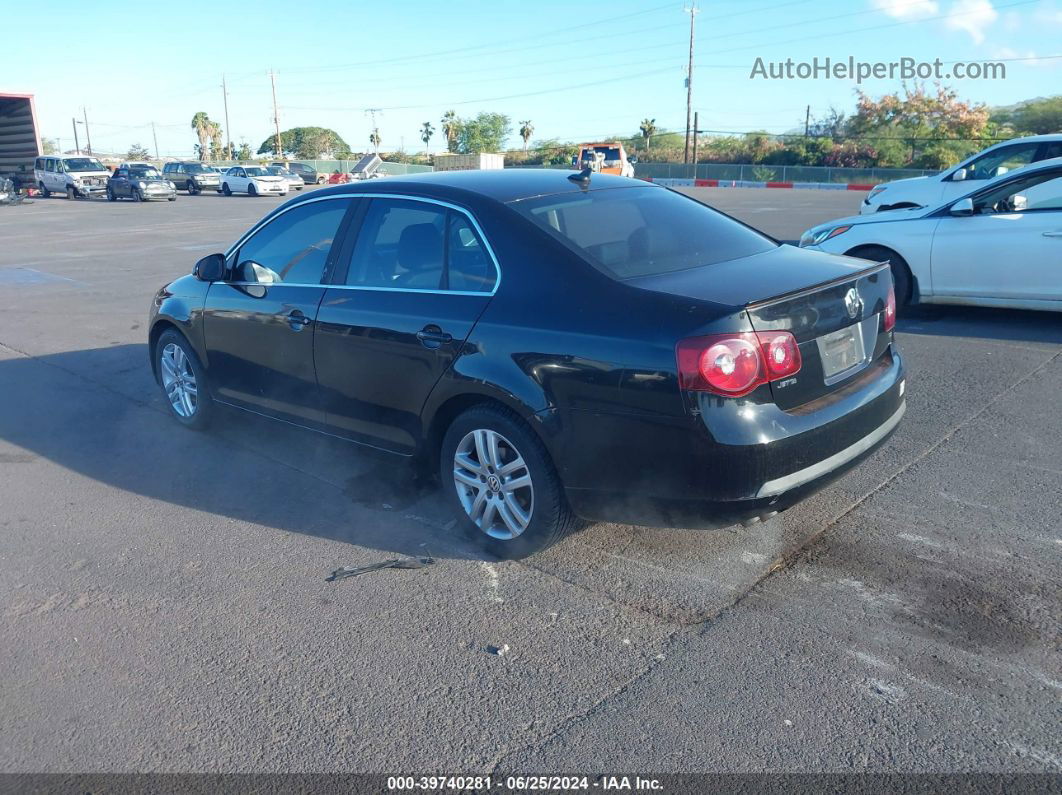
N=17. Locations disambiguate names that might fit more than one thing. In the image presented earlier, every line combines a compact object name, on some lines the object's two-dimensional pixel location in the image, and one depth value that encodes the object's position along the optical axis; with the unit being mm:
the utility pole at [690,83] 59469
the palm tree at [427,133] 113938
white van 38500
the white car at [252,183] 41344
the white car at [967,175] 11891
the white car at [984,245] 8016
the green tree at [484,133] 106375
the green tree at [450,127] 103062
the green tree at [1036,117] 59625
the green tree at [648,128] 86188
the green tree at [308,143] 116312
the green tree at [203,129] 100938
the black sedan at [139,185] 36781
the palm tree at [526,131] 105000
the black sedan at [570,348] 3543
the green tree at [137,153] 109312
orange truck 37188
